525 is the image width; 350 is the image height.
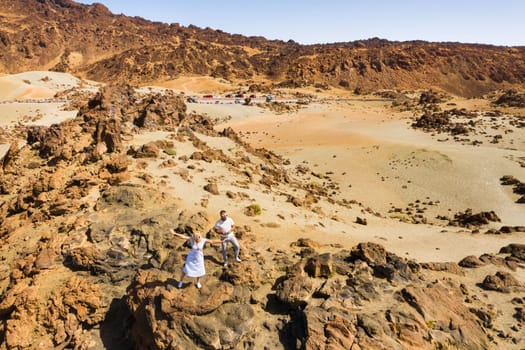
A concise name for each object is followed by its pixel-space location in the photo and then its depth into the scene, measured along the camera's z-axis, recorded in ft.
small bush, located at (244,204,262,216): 47.29
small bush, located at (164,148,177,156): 64.28
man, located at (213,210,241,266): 29.53
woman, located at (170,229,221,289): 25.17
